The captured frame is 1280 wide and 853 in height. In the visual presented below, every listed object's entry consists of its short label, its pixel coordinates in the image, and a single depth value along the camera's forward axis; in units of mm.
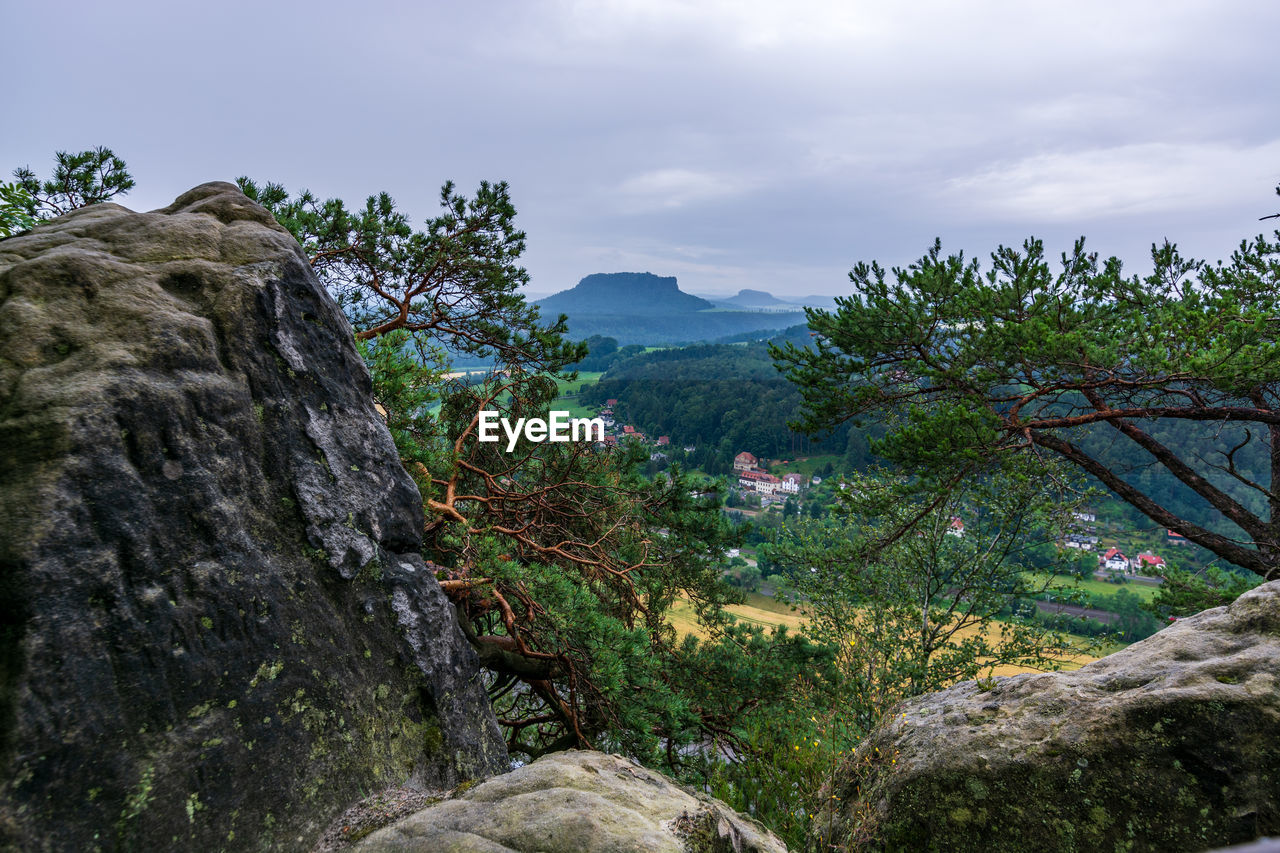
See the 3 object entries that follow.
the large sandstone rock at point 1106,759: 3297
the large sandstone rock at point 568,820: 2877
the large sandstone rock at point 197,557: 2518
